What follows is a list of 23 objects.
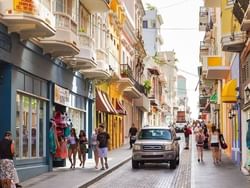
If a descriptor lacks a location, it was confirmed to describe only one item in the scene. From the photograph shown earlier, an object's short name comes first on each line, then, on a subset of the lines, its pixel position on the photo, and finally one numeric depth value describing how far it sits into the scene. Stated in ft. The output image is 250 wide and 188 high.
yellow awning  85.71
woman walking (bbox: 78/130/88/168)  83.61
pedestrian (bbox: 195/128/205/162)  97.45
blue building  60.49
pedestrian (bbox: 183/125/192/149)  147.13
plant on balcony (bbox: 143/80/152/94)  208.03
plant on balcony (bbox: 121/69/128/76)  141.34
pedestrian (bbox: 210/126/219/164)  90.63
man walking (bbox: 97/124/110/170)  81.35
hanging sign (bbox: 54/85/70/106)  79.25
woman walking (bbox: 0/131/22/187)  50.42
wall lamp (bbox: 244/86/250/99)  68.03
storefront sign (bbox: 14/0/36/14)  57.21
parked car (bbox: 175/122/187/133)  315.12
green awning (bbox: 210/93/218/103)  152.03
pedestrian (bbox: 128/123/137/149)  140.67
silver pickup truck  87.04
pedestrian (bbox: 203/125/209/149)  132.18
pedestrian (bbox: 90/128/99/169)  82.28
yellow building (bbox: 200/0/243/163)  74.90
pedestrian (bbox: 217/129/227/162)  92.12
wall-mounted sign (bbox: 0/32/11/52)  57.67
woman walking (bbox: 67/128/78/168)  82.33
